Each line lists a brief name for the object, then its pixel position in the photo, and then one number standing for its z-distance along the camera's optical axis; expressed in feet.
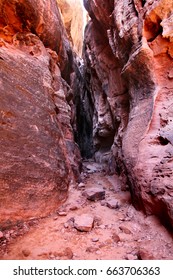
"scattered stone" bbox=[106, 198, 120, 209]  17.35
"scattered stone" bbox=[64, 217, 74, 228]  13.89
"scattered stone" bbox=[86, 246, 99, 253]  11.19
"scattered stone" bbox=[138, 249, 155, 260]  10.07
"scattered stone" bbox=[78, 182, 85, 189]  21.90
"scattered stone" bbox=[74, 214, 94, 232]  13.37
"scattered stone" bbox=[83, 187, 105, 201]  19.12
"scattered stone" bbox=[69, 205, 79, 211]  16.81
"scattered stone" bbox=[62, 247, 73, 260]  10.66
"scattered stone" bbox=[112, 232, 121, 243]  12.32
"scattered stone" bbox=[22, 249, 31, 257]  10.65
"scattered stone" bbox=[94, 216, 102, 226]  14.55
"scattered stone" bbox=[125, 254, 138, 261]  10.40
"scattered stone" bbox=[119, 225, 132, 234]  13.23
